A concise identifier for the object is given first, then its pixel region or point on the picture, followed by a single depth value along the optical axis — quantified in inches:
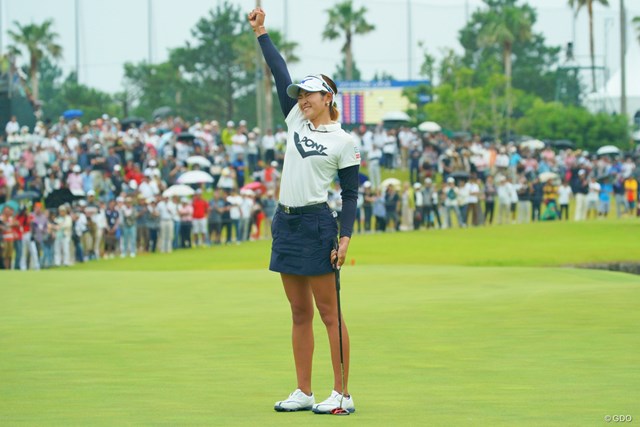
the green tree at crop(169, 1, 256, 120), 3442.4
